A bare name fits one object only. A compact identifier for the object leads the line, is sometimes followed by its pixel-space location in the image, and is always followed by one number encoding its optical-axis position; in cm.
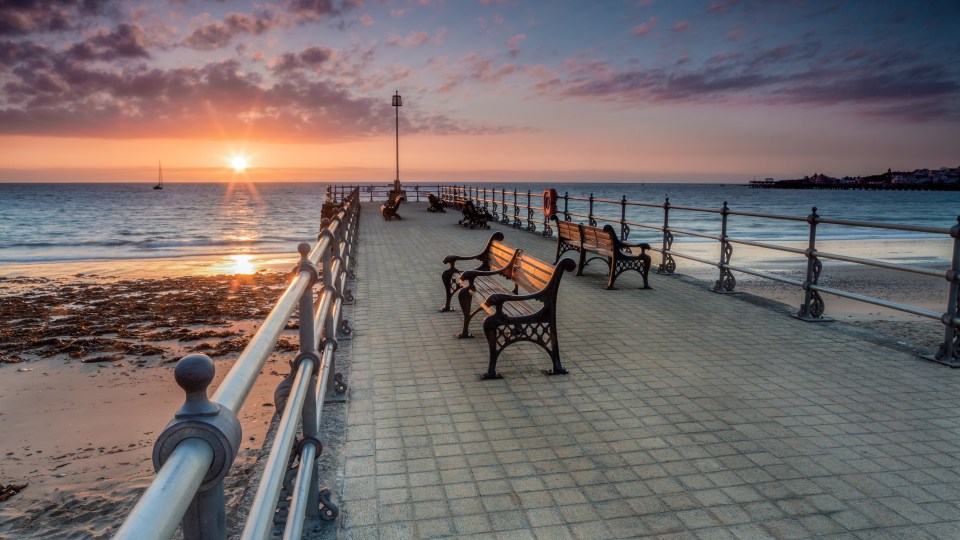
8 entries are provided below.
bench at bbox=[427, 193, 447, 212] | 3365
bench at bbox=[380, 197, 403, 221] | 2766
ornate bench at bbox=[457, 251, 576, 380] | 585
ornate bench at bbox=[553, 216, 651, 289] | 1034
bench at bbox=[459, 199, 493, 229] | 2339
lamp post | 3653
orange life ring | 1862
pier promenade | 349
